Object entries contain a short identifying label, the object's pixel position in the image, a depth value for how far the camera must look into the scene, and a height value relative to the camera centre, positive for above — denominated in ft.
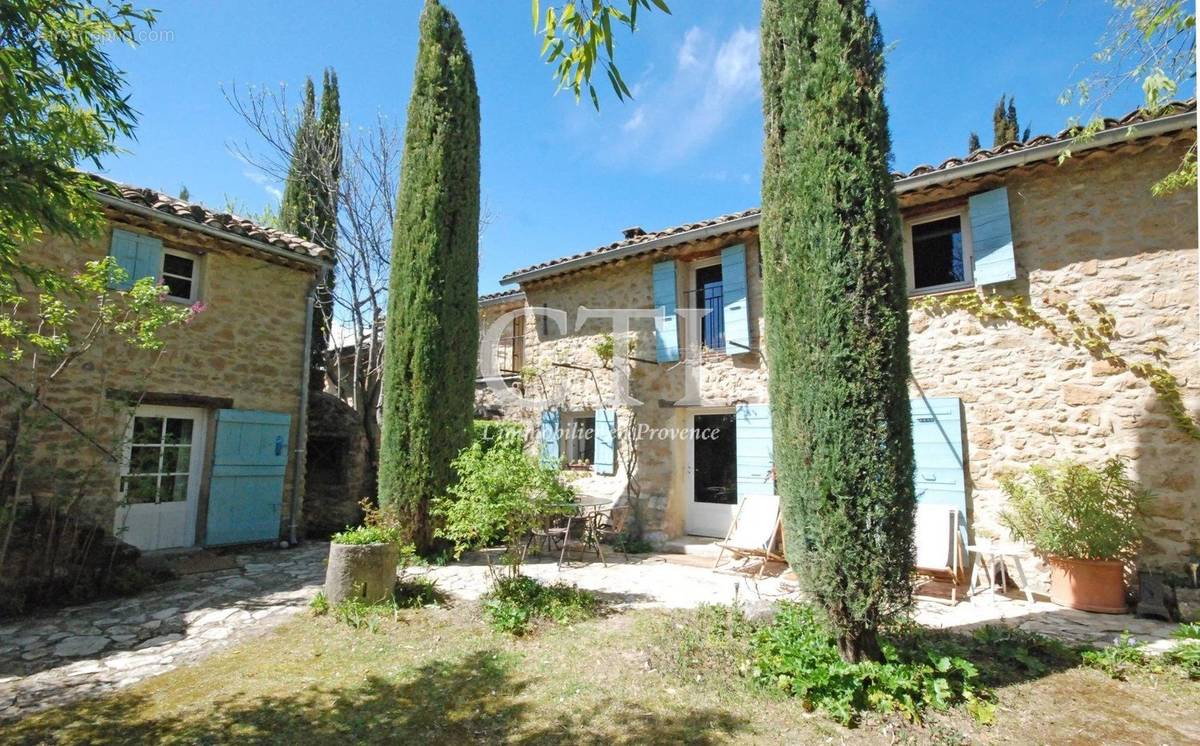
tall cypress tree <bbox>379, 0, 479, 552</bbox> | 22.98 +6.44
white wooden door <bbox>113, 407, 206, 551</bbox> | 24.31 -2.21
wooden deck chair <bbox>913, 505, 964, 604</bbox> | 18.78 -3.62
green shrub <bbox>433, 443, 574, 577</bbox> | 16.81 -1.97
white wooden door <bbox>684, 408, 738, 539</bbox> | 27.99 -1.83
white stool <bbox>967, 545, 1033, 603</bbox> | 17.93 -4.08
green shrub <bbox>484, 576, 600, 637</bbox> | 15.57 -5.10
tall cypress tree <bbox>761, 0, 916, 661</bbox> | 11.59 +2.38
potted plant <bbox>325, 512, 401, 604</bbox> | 16.84 -4.18
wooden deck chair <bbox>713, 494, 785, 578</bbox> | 22.00 -3.84
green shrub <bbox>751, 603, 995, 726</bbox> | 10.74 -4.88
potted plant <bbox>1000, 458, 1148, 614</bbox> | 16.98 -2.61
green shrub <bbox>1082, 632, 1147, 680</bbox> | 12.33 -4.89
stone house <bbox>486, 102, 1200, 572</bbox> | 17.84 +4.07
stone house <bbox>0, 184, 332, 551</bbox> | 22.52 +1.51
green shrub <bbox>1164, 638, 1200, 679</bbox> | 12.12 -4.76
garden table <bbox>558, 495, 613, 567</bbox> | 24.07 -3.80
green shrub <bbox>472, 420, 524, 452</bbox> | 35.20 +0.37
